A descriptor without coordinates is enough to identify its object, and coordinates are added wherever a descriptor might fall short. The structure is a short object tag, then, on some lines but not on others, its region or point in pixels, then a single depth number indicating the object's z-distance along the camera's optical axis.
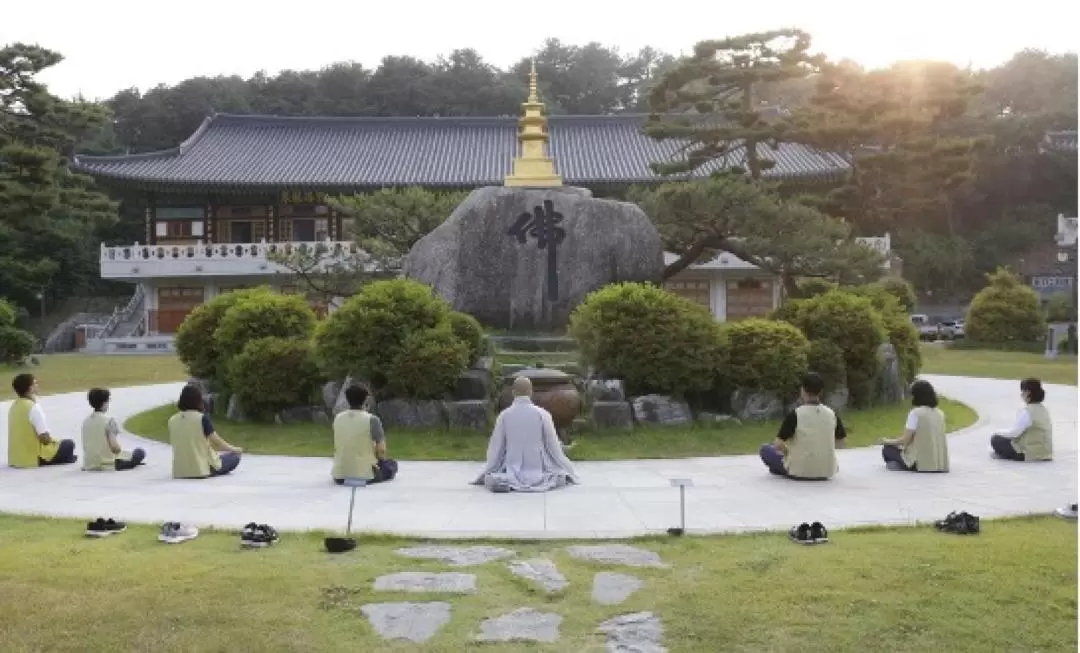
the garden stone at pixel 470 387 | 12.17
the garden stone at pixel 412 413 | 11.85
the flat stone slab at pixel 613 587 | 5.34
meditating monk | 8.66
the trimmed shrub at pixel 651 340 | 11.99
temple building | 40.16
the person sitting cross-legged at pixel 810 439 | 9.01
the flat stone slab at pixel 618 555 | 6.07
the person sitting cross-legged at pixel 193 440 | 9.40
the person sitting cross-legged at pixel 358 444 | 8.84
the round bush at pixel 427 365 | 11.68
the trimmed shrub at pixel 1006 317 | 31.94
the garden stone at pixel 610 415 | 11.72
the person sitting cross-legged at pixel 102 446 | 9.92
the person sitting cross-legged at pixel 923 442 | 9.52
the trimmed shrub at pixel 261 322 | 13.69
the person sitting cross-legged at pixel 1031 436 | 10.16
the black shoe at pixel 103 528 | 6.90
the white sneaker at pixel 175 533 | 6.71
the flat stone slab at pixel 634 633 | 4.68
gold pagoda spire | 16.27
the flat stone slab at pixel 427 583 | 5.53
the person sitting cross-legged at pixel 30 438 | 10.18
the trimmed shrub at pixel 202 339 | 14.52
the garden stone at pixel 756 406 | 12.35
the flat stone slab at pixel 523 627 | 4.80
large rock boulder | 15.14
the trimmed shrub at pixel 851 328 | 13.43
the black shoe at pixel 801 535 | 6.54
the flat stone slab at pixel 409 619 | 4.86
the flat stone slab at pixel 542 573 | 5.57
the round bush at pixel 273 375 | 12.74
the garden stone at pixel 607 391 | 11.97
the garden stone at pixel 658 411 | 11.96
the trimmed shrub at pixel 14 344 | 26.92
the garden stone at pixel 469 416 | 11.75
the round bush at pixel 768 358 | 12.23
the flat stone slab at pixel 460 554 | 6.12
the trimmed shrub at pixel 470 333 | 12.55
